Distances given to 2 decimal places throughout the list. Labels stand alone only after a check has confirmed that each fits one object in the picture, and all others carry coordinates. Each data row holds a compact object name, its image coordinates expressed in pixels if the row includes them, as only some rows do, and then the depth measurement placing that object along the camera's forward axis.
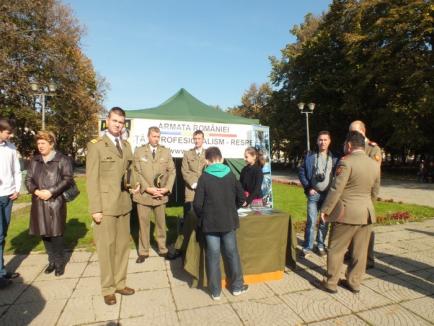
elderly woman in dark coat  4.44
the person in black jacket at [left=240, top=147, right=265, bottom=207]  5.24
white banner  7.25
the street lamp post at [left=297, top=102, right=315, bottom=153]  21.92
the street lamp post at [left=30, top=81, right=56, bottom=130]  16.60
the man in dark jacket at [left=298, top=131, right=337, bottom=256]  5.19
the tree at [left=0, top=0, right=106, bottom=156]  19.66
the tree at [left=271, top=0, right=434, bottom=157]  20.00
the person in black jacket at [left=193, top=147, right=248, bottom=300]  3.72
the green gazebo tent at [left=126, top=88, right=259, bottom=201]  7.50
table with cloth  4.11
